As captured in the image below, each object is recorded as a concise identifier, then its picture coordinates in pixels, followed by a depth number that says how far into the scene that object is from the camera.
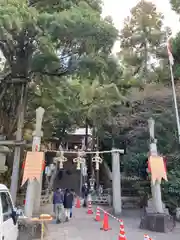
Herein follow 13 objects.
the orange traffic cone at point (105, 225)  7.66
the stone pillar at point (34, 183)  7.47
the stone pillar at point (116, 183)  11.41
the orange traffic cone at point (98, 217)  9.46
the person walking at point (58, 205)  8.39
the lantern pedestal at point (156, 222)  7.67
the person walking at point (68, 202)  8.58
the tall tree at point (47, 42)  7.70
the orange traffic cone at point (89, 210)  11.41
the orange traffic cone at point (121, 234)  5.30
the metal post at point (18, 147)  8.30
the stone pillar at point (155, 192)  8.08
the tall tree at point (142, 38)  16.90
